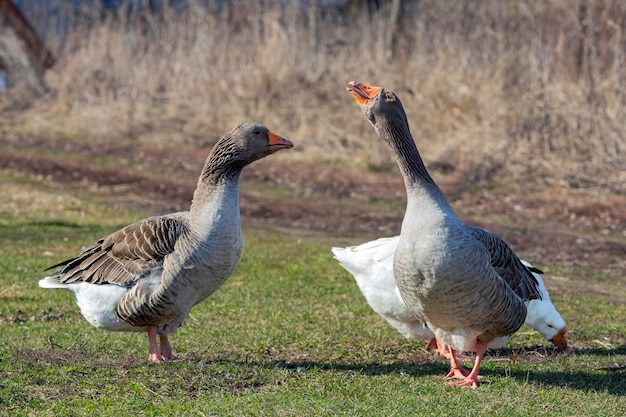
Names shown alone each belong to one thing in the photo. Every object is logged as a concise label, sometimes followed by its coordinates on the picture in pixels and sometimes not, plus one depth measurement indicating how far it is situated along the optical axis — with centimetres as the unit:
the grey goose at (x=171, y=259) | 975
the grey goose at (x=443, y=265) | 898
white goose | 1151
